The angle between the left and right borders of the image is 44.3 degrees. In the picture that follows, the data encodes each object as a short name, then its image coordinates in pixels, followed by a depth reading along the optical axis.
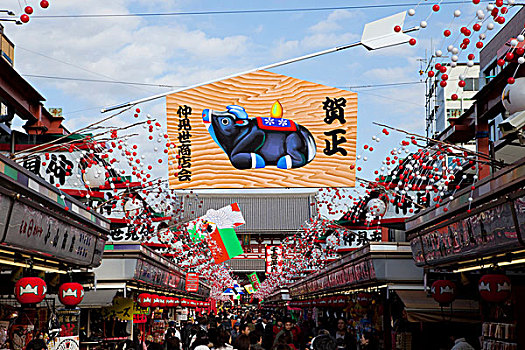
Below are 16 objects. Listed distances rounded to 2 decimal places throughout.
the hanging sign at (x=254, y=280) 55.69
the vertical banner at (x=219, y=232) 26.17
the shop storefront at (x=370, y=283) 15.47
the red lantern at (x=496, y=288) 9.11
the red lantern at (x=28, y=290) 9.40
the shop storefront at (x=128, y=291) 16.23
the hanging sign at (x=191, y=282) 31.33
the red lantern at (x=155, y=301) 19.64
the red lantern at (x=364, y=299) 19.18
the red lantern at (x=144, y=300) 19.08
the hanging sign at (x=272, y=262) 42.78
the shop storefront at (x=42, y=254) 7.81
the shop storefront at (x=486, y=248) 7.57
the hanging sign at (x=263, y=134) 13.14
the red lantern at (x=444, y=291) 11.14
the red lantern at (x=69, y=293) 11.41
